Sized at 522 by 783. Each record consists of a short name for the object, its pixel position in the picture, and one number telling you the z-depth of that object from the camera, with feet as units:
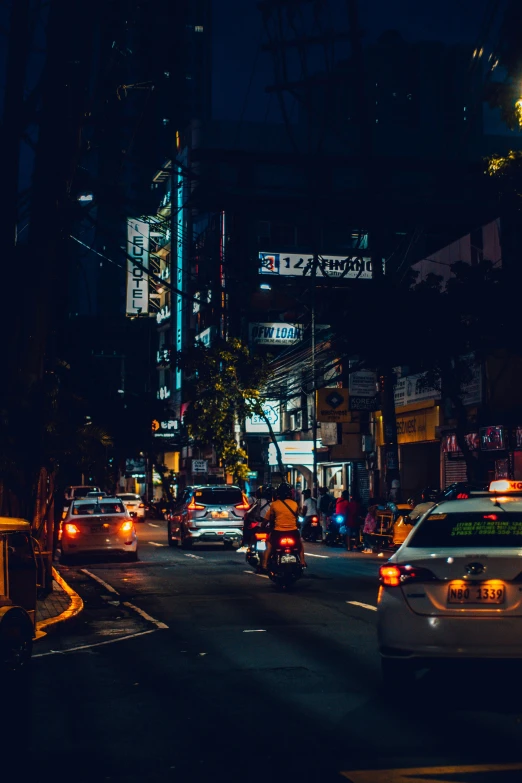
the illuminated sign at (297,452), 138.00
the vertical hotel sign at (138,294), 241.55
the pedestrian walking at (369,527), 101.45
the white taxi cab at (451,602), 26.53
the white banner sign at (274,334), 167.72
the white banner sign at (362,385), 124.88
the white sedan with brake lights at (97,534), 89.35
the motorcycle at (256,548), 70.38
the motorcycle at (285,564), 61.26
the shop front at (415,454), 126.11
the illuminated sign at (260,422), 163.43
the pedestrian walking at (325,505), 124.77
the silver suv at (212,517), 106.73
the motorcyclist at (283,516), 61.46
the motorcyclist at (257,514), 71.72
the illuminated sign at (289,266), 173.58
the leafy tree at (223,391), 148.66
